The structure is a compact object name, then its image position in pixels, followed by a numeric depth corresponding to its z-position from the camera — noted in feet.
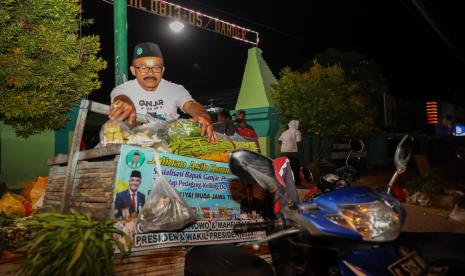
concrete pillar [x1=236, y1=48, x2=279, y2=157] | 61.57
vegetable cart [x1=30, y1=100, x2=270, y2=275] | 8.01
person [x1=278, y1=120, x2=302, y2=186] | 39.19
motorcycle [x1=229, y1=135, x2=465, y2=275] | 6.04
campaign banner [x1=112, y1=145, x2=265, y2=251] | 8.01
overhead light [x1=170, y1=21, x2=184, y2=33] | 29.49
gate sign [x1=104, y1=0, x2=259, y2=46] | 26.86
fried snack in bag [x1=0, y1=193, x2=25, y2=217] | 16.02
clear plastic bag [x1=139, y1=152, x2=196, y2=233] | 8.12
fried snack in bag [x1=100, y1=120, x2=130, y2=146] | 9.43
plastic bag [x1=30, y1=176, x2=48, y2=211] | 16.19
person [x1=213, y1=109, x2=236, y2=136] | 24.36
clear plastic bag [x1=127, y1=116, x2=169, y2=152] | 9.36
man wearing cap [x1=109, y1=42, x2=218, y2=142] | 13.25
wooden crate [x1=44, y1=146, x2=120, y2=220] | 8.01
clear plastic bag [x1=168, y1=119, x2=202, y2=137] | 10.94
